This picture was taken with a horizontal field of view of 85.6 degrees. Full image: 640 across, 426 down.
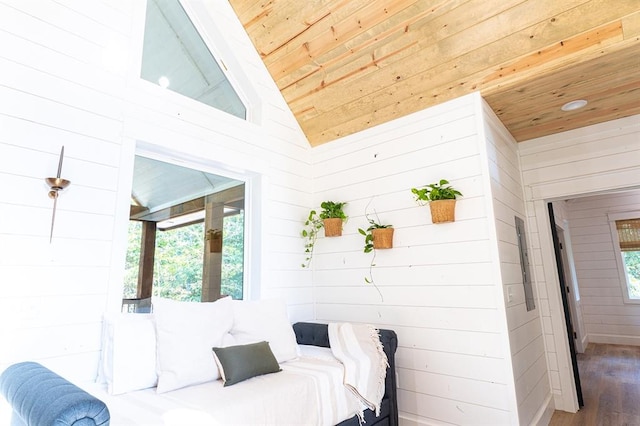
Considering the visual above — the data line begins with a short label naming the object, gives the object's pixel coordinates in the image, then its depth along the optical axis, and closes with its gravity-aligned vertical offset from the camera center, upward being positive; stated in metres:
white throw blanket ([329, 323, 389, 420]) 2.14 -0.54
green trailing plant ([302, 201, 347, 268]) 3.24 +0.51
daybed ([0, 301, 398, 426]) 1.39 -0.50
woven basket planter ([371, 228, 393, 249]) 2.85 +0.31
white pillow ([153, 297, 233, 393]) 1.79 -0.33
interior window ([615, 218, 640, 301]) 5.81 +0.33
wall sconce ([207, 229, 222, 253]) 2.77 +0.32
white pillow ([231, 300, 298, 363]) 2.25 -0.32
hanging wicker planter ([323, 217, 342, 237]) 3.19 +0.46
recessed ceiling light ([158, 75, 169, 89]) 2.58 +1.48
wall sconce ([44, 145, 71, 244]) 1.81 +0.51
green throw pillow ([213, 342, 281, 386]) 1.85 -0.46
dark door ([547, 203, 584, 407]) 3.24 -0.30
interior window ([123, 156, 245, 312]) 2.33 +0.33
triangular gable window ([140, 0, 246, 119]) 2.58 +1.75
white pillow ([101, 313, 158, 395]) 1.72 -0.37
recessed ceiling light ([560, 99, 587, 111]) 2.81 +1.35
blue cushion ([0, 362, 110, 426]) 1.08 -0.39
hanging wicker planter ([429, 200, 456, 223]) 2.52 +0.45
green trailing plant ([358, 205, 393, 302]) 2.93 +0.28
